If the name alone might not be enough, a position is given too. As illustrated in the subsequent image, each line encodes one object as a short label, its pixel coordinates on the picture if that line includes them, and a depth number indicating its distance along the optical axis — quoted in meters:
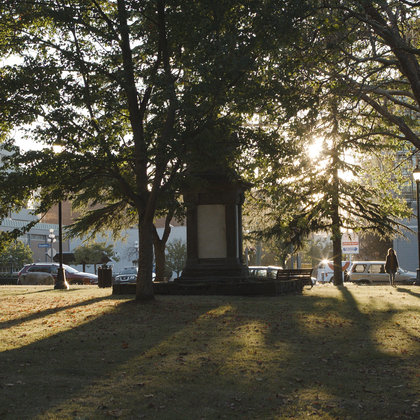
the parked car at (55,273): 40.84
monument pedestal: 20.91
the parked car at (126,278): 39.69
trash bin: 28.67
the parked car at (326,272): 53.07
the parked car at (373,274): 42.16
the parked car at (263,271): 33.09
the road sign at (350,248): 38.75
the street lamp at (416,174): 27.35
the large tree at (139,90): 14.43
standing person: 28.20
